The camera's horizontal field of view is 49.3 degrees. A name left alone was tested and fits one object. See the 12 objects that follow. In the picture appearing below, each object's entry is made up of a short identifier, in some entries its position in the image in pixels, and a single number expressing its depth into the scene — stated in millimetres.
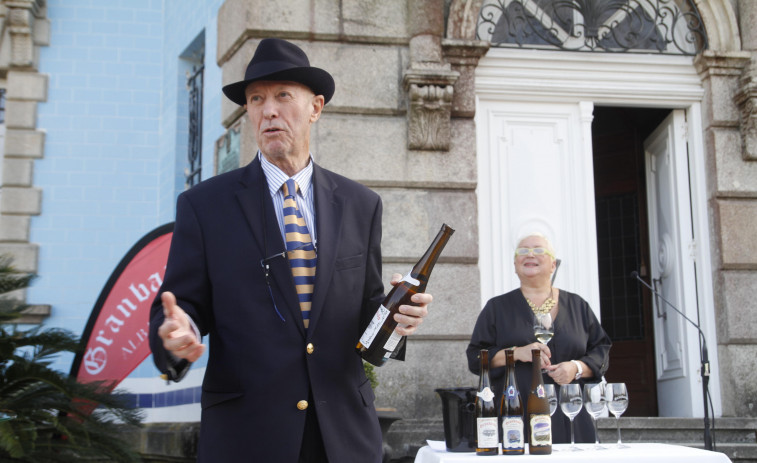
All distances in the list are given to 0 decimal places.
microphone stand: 5492
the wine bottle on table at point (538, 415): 3697
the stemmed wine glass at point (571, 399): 3998
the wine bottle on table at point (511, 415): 3697
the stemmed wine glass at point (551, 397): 4055
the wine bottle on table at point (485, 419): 3688
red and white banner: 6801
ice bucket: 4130
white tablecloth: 3531
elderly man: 2150
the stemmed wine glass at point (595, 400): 4012
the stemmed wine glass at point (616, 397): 4023
